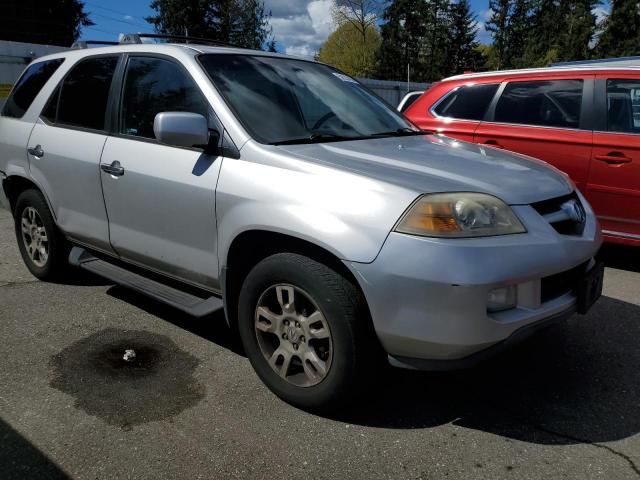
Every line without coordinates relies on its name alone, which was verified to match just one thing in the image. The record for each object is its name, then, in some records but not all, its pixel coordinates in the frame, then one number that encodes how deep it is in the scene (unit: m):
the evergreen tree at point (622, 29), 49.88
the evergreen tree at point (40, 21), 41.28
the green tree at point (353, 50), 61.53
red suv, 4.95
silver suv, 2.39
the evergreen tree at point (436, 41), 65.75
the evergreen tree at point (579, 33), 56.09
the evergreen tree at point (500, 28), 68.12
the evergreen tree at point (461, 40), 66.50
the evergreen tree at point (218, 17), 53.06
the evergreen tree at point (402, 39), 63.50
